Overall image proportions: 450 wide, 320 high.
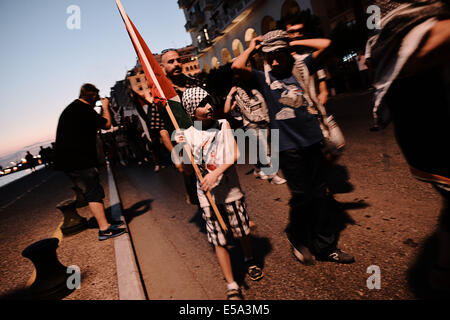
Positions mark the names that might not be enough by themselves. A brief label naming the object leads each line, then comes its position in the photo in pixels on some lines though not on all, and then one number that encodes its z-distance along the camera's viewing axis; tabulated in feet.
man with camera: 12.78
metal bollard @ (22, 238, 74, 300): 9.66
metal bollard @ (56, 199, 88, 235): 16.03
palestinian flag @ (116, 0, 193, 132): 8.07
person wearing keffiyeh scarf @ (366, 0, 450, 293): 3.76
